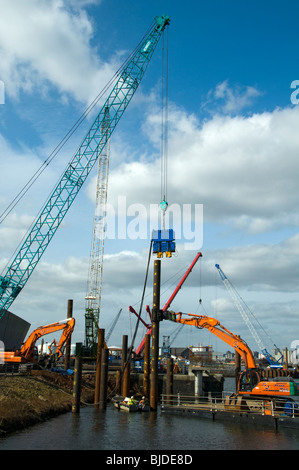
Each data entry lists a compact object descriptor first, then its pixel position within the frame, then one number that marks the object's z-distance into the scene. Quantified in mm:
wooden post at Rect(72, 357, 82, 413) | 34594
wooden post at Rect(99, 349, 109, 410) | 38219
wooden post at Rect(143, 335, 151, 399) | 39719
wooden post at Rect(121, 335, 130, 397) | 42188
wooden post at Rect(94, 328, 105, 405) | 41897
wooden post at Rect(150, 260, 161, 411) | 36375
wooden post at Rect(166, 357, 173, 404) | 39312
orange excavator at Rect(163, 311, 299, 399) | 32438
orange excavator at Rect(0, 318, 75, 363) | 50250
